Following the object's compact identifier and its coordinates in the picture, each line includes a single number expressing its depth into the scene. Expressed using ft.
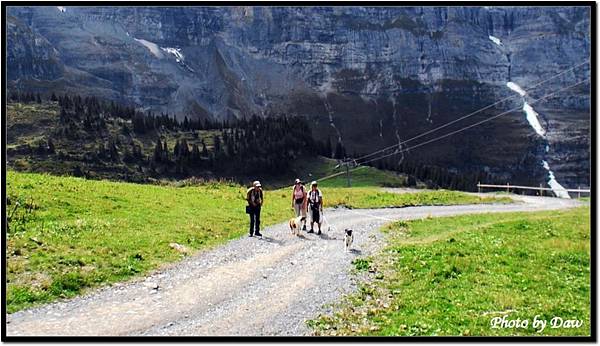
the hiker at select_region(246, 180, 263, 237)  86.02
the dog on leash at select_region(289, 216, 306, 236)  88.99
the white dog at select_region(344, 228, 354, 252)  73.65
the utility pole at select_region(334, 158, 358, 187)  384.78
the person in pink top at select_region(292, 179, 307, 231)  94.58
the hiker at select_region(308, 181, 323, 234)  92.02
